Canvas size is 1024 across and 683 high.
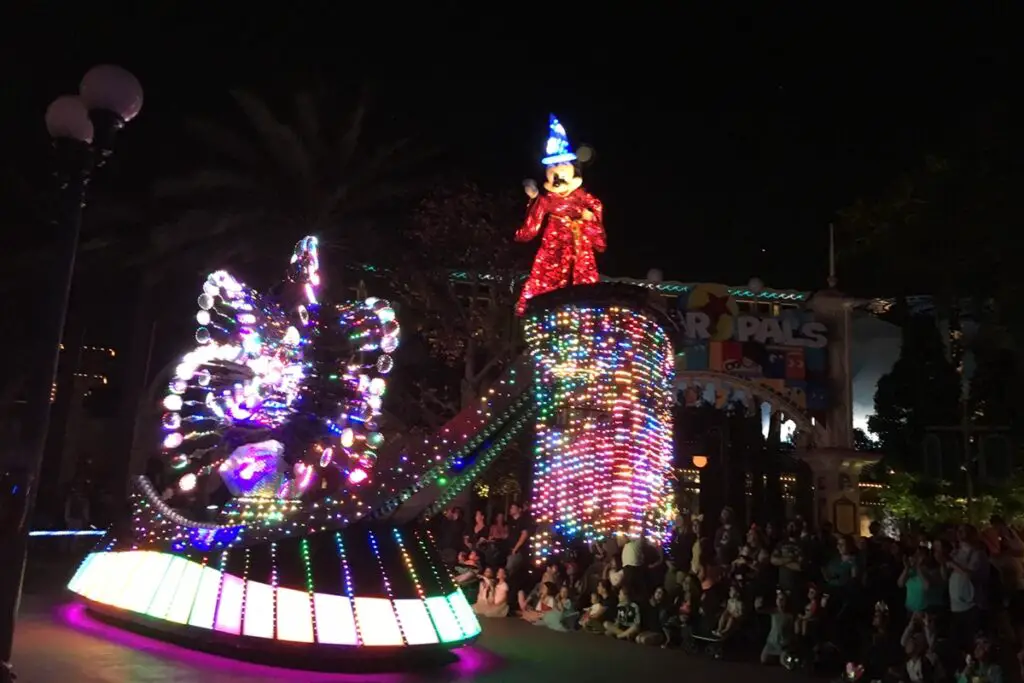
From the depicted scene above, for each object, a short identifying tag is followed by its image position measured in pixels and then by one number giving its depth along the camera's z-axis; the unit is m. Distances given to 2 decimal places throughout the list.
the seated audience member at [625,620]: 10.84
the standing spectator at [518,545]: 12.93
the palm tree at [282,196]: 17.12
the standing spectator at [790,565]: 9.95
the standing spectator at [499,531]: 14.00
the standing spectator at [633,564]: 11.13
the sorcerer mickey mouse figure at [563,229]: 10.80
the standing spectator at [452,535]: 14.60
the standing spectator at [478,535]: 14.01
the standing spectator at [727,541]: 11.34
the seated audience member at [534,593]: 12.50
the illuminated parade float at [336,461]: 8.34
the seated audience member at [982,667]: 7.64
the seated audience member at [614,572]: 11.30
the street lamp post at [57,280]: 5.35
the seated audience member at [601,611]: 11.29
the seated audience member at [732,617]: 9.92
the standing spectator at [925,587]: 8.84
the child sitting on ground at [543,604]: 12.16
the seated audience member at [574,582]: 11.88
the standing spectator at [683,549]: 11.86
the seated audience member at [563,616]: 11.43
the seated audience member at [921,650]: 8.30
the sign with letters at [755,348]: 25.14
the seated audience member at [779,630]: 9.55
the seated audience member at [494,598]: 12.40
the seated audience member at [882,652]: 8.75
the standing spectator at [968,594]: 8.55
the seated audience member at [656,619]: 10.55
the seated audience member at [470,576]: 13.02
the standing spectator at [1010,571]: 9.21
